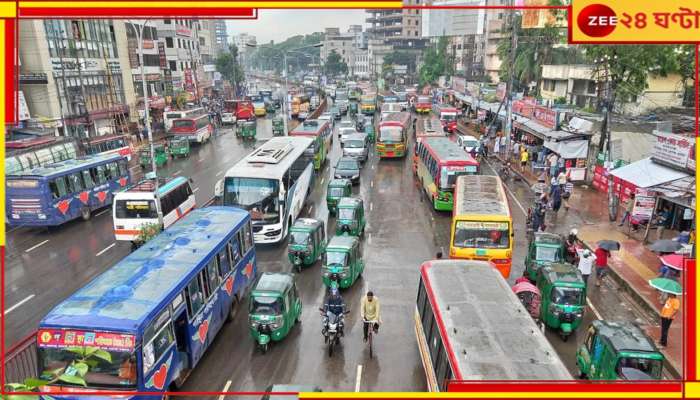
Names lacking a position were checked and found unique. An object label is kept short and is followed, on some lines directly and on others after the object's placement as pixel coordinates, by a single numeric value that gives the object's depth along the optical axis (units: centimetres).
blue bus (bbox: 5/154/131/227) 1964
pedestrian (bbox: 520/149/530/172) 3083
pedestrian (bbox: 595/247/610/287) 1515
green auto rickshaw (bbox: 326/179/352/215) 2261
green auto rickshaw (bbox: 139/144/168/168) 3384
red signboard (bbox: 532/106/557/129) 2987
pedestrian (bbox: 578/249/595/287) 1456
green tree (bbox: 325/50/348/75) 12786
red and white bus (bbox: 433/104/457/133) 4555
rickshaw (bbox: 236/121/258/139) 4575
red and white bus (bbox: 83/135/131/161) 3284
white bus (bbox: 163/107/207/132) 4372
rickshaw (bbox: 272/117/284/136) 4581
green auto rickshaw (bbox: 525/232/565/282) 1492
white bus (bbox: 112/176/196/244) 1822
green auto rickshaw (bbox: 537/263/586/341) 1206
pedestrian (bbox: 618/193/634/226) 2041
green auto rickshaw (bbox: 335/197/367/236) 1881
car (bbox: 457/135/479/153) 3444
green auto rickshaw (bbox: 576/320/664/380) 898
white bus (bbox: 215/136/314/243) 1809
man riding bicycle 1155
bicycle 1157
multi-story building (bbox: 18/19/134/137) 3512
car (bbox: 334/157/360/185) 2769
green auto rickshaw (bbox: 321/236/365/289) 1456
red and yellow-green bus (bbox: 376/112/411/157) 3512
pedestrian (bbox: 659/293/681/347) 1129
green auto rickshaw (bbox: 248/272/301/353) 1156
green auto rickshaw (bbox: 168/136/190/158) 3725
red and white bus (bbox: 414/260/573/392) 718
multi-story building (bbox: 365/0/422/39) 12650
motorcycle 1162
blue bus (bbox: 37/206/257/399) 813
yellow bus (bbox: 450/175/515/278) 1498
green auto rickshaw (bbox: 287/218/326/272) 1628
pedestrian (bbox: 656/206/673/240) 1864
